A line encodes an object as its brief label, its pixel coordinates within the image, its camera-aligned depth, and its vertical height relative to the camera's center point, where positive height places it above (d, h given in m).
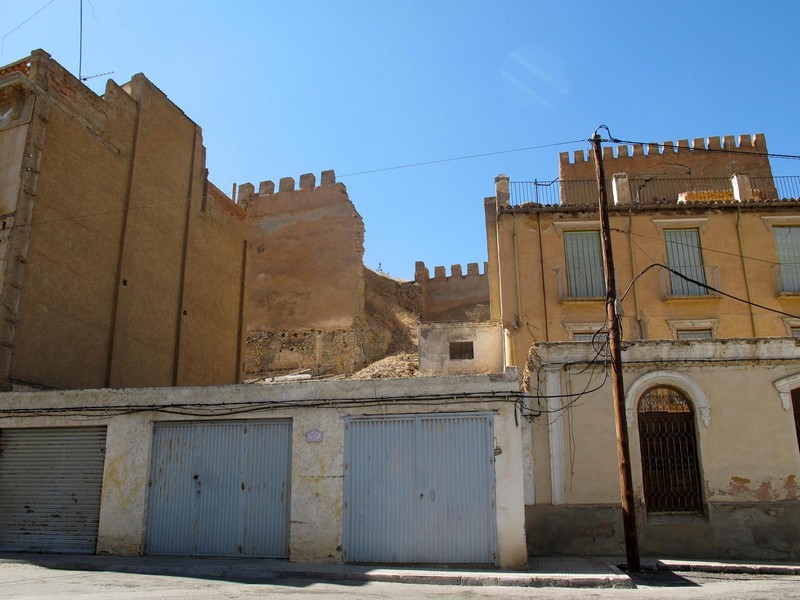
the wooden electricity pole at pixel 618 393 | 11.40 +1.68
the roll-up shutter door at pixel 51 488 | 13.47 +0.27
